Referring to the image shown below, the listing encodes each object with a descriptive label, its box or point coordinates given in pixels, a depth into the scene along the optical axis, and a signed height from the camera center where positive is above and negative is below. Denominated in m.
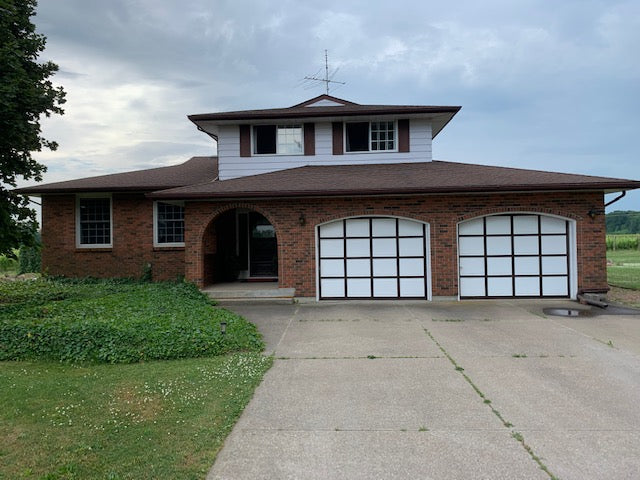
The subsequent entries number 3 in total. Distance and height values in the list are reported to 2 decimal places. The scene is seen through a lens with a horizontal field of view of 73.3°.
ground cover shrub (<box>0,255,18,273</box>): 25.33 -1.14
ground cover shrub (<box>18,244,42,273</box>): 18.00 -0.58
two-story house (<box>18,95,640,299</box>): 11.51 +0.53
